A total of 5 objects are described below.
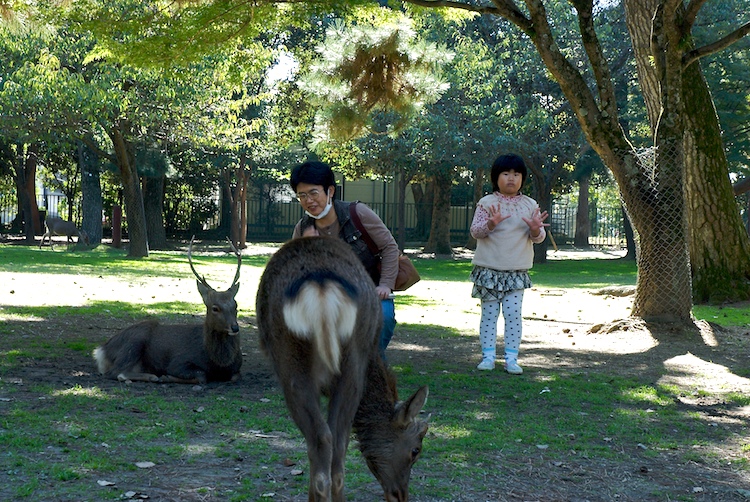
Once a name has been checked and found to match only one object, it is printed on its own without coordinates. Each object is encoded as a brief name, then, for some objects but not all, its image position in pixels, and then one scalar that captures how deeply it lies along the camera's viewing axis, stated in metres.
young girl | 6.93
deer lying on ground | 6.60
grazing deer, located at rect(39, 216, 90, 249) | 26.47
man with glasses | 4.68
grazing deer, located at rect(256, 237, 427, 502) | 3.42
